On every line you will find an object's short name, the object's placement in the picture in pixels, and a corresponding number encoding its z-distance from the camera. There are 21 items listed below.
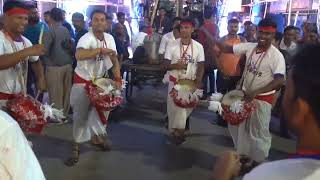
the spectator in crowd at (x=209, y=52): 6.22
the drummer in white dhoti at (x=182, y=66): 4.46
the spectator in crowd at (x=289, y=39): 5.48
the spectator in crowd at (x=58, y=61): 5.31
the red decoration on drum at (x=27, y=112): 2.84
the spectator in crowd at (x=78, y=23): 5.68
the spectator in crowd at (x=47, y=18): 5.55
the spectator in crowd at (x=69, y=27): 6.41
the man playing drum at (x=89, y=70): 3.81
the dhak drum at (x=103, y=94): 3.73
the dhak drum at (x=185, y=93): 4.27
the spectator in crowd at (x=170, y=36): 5.59
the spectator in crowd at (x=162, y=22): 7.77
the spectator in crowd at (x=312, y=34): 5.14
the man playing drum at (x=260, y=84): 3.41
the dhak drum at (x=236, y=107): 3.37
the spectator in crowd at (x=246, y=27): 6.92
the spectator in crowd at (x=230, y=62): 3.82
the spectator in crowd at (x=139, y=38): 7.07
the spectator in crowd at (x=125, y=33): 6.50
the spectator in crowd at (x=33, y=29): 5.25
